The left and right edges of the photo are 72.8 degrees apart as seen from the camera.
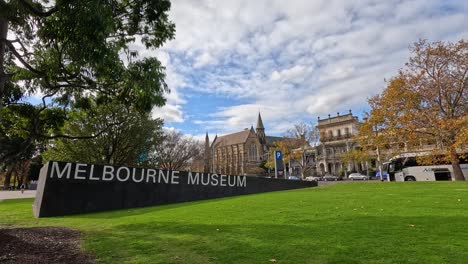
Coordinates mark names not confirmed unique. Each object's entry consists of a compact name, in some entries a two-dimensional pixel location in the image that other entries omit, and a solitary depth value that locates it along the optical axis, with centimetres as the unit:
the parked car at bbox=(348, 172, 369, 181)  6058
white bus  3566
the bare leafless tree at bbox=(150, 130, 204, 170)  5212
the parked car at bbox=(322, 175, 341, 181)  6525
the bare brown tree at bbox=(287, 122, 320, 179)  5781
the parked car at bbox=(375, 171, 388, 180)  5476
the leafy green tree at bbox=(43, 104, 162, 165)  3253
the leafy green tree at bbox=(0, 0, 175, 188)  660
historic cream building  7812
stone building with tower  10169
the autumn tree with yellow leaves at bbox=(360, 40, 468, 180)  2739
